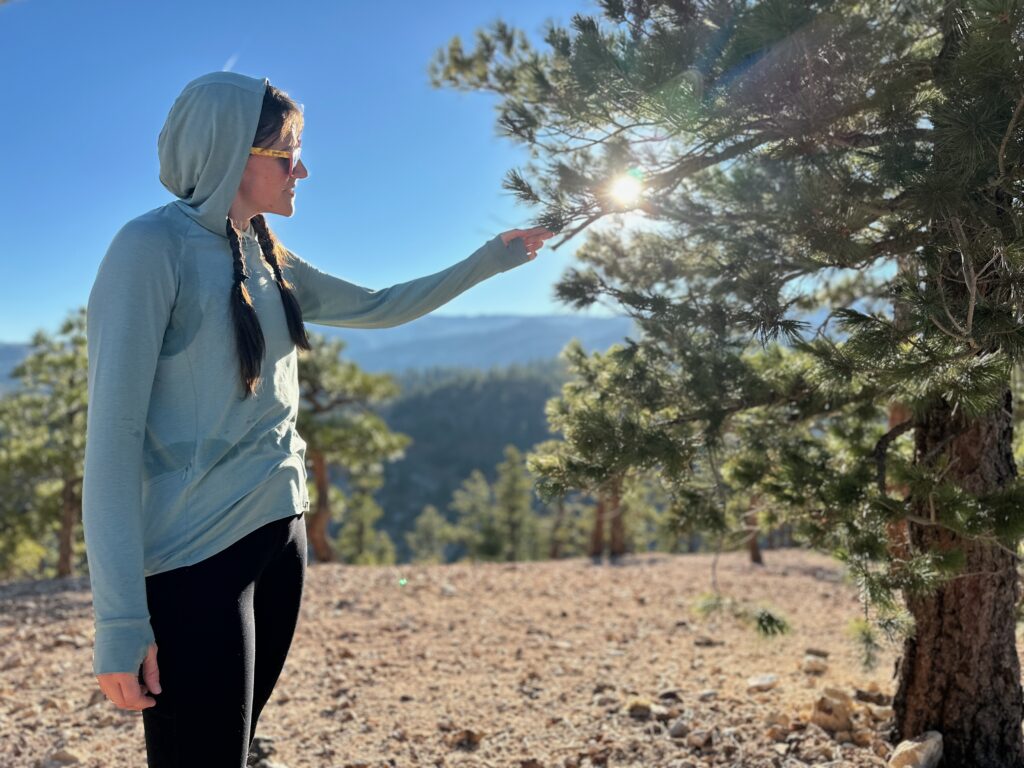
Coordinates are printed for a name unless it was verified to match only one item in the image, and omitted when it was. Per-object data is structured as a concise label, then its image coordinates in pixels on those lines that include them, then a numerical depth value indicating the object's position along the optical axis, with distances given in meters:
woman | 1.29
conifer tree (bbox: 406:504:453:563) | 51.62
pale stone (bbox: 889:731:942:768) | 2.72
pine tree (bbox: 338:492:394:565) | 31.19
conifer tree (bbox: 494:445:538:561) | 30.52
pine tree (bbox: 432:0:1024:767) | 1.98
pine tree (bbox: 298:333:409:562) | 11.95
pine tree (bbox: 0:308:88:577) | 10.58
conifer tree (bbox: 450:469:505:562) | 32.03
